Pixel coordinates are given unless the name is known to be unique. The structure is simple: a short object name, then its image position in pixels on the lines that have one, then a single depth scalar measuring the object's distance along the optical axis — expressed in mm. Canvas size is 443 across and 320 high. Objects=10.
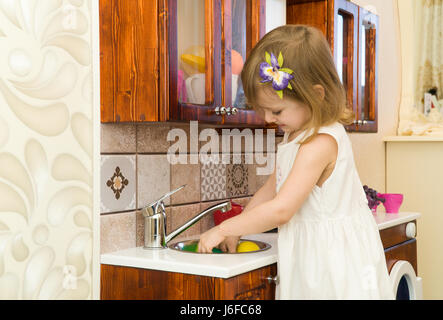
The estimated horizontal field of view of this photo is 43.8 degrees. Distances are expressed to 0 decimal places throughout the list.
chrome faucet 1699
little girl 1509
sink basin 1764
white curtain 3510
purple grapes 2473
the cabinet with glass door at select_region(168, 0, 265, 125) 1497
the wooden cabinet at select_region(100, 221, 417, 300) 1412
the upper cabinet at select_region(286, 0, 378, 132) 2174
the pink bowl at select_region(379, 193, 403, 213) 2523
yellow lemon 1812
